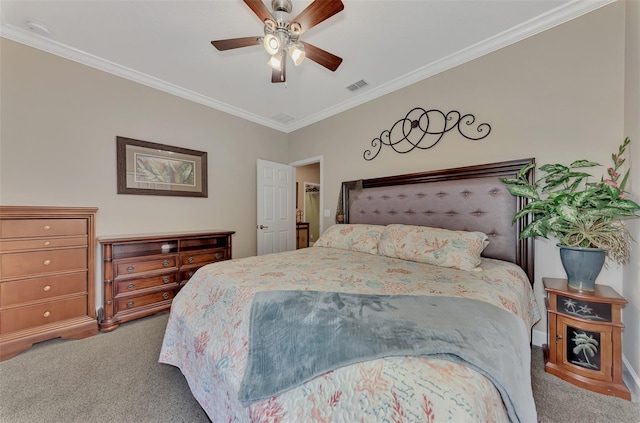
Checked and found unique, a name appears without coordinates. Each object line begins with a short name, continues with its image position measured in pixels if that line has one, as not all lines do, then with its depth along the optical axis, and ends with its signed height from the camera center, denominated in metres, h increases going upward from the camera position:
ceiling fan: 1.51 +1.30
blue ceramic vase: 1.58 -0.40
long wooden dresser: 2.33 -0.66
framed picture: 2.75 +0.54
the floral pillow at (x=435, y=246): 1.84 -0.33
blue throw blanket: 0.75 -0.47
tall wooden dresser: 1.88 -0.57
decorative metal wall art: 2.44 +0.94
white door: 3.96 +0.03
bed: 0.68 -0.47
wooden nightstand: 1.47 -0.88
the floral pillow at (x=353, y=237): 2.56 -0.33
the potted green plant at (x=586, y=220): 1.54 -0.08
